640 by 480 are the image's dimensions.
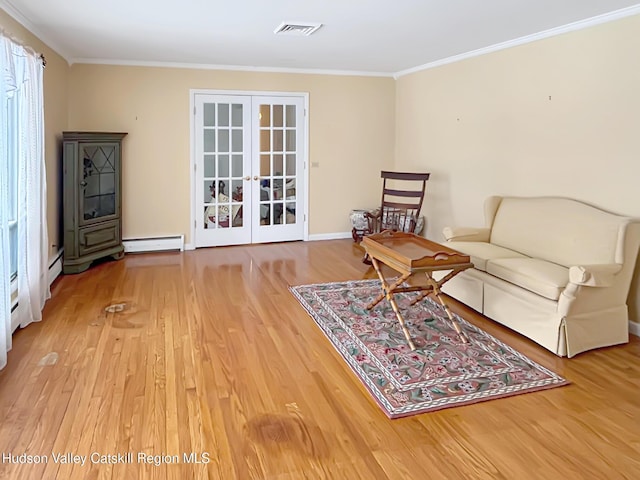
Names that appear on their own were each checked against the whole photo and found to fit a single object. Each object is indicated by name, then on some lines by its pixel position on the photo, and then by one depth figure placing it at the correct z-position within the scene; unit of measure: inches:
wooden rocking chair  247.9
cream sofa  137.4
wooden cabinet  211.9
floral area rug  115.7
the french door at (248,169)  266.2
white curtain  149.4
